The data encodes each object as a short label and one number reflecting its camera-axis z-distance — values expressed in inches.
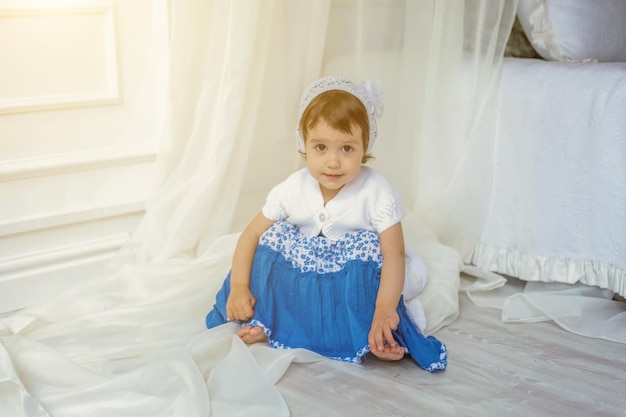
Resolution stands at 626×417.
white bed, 77.7
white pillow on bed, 89.4
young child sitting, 66.7
